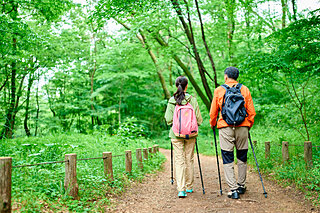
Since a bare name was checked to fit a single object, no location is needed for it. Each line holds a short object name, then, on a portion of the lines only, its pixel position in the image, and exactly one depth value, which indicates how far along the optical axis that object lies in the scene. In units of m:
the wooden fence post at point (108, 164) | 4.73
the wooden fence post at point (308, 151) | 4.98
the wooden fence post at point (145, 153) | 7.59
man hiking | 4.08
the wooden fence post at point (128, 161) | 5.71
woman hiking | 4.41
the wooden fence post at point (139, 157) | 6.56
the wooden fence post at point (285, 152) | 5.58
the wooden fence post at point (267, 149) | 6.56
